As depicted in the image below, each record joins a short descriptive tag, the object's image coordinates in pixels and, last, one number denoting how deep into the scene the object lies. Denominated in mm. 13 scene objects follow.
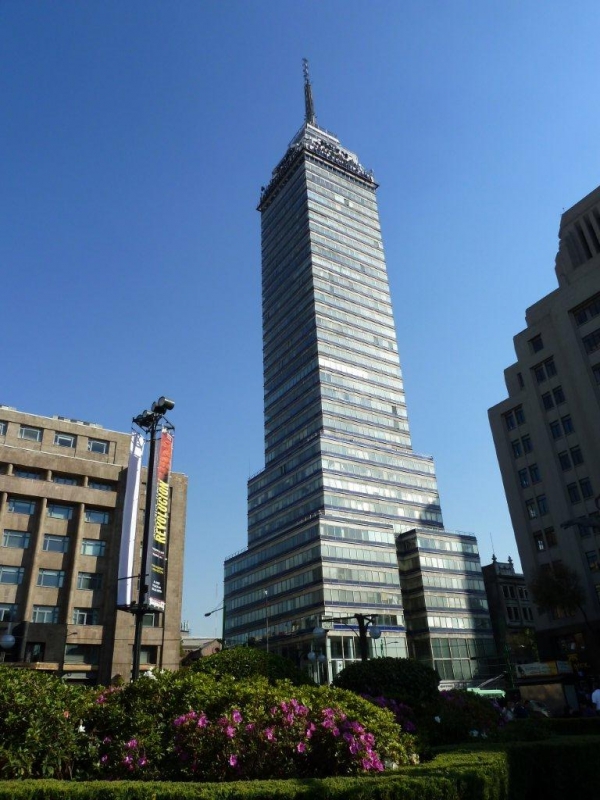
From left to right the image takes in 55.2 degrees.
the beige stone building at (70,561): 39375
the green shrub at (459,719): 15344
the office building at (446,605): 81188
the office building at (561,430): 54625
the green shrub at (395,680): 17109
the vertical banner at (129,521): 34719
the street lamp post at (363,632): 28928
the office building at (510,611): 85438
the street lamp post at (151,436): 18469
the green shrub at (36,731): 10227
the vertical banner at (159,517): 25984
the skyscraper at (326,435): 80875
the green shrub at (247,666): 18344
